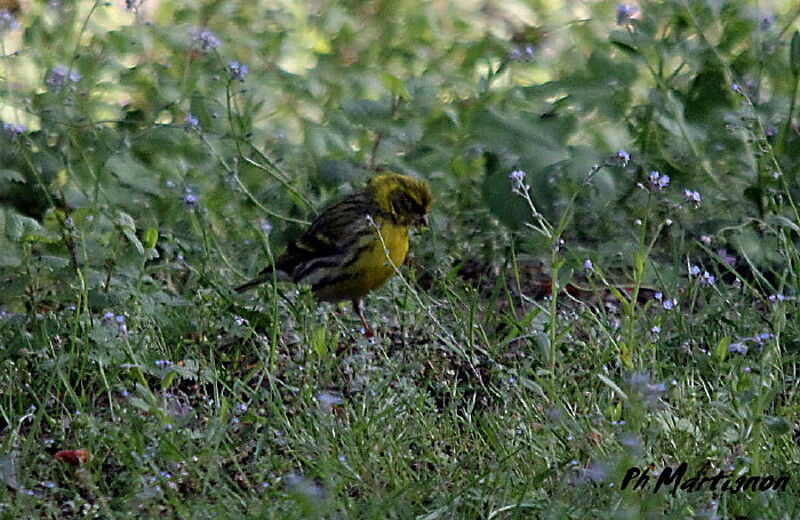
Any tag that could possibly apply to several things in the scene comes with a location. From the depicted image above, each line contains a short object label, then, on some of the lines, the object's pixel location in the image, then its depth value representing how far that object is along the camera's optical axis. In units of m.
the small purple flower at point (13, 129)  10.10
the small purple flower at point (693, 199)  7.63
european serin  10.84
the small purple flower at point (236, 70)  10.35
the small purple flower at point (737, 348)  8.00
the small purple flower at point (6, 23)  12.47
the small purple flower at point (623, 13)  10.08
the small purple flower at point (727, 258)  11.25
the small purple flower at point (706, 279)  8.87
